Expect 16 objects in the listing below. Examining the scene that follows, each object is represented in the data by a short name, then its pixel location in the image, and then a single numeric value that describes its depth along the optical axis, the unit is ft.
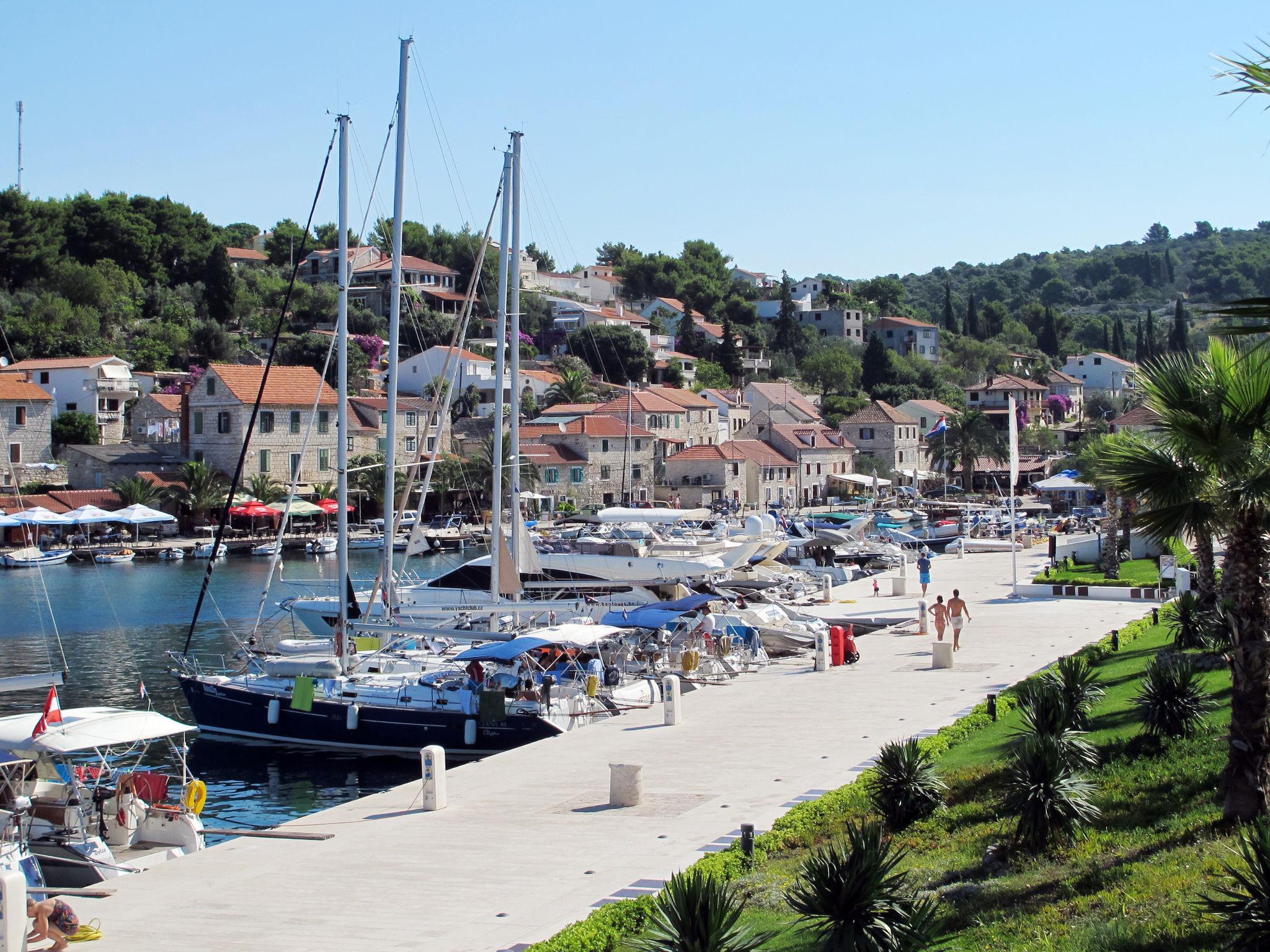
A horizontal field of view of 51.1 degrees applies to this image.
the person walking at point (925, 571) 151.74
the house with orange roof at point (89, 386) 294.66
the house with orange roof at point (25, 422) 264.52
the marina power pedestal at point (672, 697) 81.76
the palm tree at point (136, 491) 254.68
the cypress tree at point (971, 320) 609.01
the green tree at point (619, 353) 406.82
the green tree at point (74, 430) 279.49
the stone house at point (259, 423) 269.23
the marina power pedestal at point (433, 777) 61.98
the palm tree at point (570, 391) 350.43
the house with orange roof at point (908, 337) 542.57
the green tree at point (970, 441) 307.17
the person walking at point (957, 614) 104.42
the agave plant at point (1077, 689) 61.36
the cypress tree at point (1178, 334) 459.73
